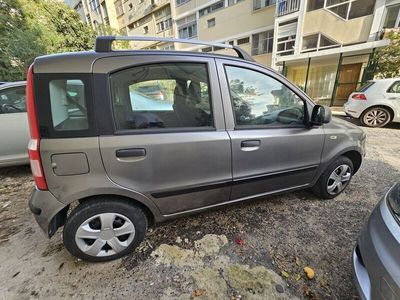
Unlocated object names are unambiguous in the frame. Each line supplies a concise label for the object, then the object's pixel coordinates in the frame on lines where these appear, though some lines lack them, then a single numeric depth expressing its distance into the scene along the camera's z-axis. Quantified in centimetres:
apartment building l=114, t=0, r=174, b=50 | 1962
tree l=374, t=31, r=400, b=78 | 809
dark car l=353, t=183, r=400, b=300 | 103
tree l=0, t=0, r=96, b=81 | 872
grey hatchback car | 140
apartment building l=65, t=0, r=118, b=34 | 2472
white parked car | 559
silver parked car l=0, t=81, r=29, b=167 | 298
